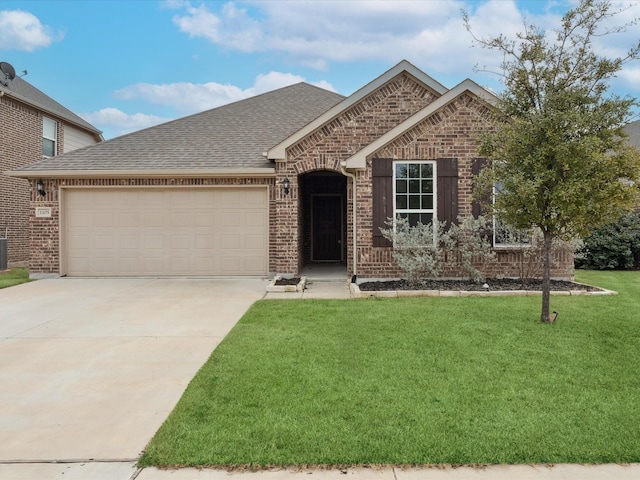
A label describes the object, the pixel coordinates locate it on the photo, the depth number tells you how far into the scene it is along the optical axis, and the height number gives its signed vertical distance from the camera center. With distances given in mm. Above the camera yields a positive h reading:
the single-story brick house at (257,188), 10141 +1201
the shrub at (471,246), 9617 -231
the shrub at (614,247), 14383 -381
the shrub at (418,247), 9461 -250
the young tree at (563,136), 5871 +1366
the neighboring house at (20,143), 15480 +3525
